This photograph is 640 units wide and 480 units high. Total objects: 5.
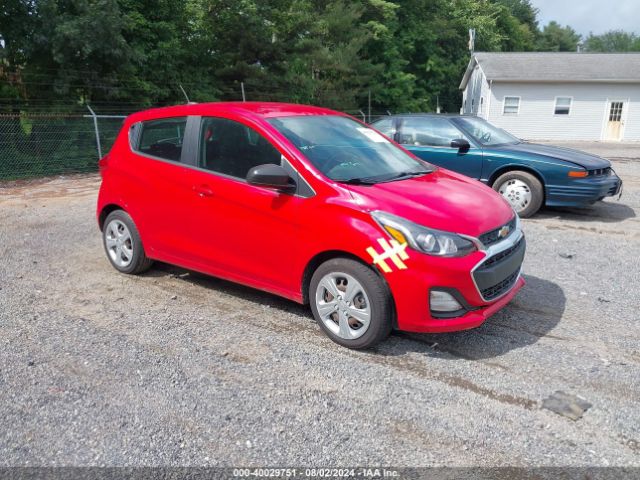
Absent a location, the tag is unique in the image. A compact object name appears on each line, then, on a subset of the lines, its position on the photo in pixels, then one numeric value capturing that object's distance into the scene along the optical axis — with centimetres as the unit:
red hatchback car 356
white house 2670
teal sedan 768
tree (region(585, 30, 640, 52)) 9106
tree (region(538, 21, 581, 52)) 7117
